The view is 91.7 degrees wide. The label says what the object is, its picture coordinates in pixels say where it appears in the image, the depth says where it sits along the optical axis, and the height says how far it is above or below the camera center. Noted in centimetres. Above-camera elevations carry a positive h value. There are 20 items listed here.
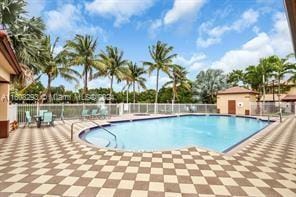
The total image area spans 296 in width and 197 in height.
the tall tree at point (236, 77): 2322 +365
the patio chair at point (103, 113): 1117 -95
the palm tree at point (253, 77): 2038 +320
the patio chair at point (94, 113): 1055 -89
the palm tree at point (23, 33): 484 +261
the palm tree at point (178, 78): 1846 +297
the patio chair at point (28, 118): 741 -87
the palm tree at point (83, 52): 1351 +465
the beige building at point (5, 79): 388 +85
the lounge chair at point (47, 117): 752 -83
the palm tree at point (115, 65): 1625 +417
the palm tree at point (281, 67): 1828 +414
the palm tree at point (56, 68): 1313 +306
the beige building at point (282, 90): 2152 +146
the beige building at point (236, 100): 1562 -7
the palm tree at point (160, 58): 1701 +505
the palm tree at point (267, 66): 1903 +441
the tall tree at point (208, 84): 2404 +272
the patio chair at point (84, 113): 1008 -84
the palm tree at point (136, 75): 1927 +340
